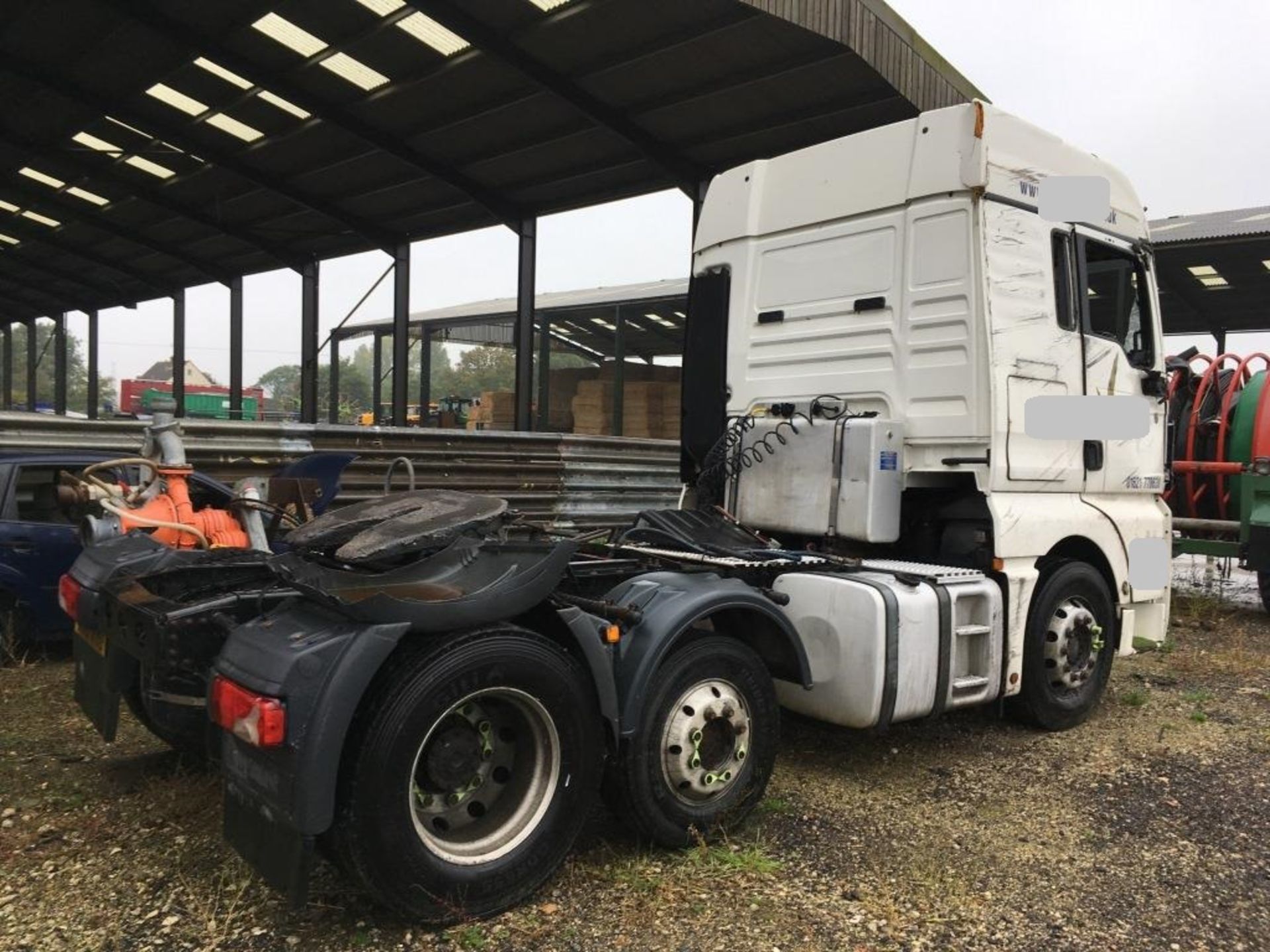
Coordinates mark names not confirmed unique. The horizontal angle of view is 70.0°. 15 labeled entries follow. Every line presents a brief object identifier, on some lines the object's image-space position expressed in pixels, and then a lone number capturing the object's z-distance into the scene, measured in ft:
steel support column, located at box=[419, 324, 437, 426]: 69.56
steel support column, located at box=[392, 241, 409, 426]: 48.73
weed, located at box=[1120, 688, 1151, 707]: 18.33
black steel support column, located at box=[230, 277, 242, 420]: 66.28
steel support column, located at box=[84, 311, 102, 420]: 83.62
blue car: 18.72
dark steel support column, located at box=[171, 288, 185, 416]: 73.00
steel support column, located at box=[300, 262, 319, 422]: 55.11
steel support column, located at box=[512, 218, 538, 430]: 41.81
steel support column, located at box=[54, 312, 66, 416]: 87.81
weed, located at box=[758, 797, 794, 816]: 12.64
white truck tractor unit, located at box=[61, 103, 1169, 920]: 8.81
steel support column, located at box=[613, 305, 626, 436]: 60.70
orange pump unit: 15.48
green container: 99.14
